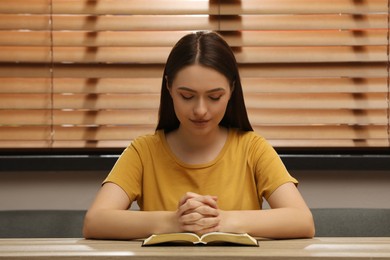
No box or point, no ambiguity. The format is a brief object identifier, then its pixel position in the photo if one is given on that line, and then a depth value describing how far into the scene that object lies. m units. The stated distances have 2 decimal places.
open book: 2.07
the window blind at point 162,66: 3.19
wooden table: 1.94
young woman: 2.25
